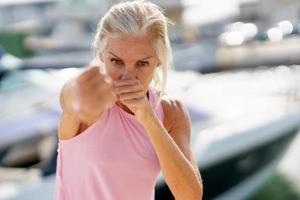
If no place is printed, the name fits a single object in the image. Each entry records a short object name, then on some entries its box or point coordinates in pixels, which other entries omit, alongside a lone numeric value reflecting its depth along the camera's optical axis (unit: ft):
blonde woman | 5.69
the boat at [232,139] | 20.00
